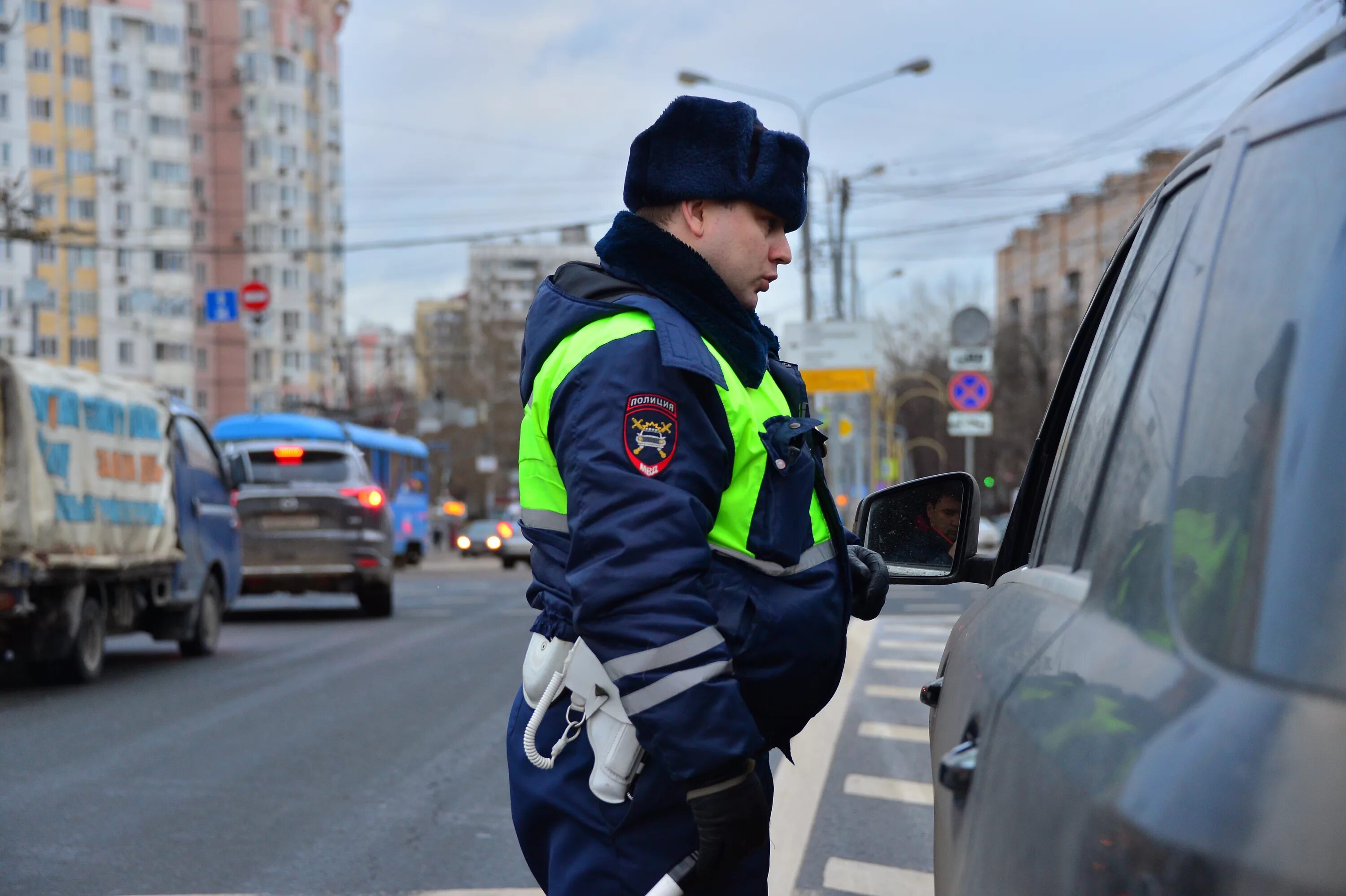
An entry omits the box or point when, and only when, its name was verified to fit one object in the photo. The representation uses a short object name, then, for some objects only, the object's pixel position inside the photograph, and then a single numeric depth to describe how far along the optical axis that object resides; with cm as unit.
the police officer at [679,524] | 228
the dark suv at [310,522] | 1734
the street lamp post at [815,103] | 3344
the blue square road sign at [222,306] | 4269
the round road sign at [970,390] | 2417
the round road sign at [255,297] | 3731
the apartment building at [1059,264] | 6788
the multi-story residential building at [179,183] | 8219
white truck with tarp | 1058
